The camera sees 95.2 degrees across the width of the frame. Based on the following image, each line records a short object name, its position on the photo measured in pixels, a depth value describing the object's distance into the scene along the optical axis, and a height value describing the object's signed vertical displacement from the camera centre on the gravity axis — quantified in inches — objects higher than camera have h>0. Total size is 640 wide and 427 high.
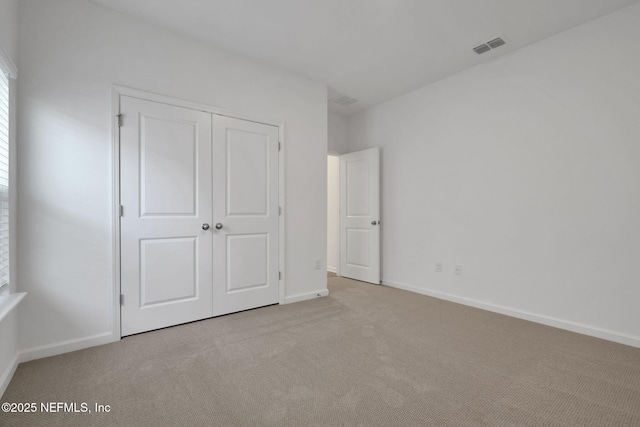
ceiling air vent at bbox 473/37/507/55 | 113.1 +67.2
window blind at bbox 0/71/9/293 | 72.4 +9.3
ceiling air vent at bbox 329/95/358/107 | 168.7 +67.6
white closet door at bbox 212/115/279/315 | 117.9 -0.2
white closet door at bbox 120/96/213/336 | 98.2 +0.0
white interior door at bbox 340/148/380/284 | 173.3 -0.5
